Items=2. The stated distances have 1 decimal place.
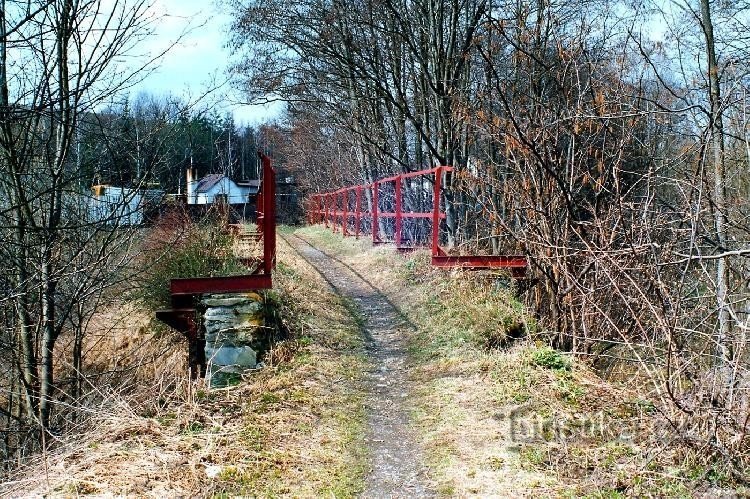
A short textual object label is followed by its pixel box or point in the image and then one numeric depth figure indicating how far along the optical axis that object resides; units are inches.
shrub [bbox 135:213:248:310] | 351.3
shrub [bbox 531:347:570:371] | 225.1
